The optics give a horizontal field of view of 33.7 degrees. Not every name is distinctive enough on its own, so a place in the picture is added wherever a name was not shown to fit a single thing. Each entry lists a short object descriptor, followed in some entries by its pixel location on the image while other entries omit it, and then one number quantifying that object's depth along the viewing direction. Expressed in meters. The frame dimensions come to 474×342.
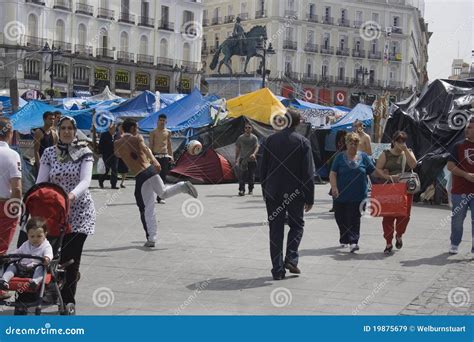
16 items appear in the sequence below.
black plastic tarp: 16.41
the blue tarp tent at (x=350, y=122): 23.88
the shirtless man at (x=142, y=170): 10.04
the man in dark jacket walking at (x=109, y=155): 18.00
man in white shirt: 6.71
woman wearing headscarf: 6.31
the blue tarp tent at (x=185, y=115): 21.84
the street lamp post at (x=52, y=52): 41.08
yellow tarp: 22.55
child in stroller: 5.78
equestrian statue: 43.88
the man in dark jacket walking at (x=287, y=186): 8.02
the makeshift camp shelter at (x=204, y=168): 20.41
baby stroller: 5.82
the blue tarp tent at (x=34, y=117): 22.48
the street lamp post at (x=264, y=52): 36.66
